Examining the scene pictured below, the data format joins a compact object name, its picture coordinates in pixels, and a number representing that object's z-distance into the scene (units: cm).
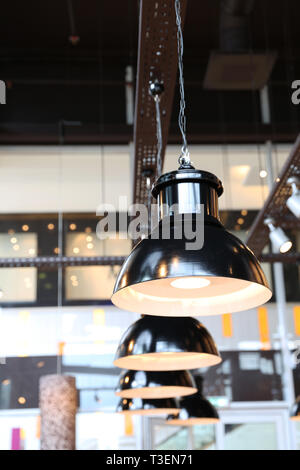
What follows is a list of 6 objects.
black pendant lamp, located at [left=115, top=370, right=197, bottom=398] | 316
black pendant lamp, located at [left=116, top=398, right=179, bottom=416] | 401
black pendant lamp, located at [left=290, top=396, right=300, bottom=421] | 494
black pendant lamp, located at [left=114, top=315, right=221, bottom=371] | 241
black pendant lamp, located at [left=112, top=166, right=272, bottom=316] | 139
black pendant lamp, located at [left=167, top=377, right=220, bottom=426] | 465
